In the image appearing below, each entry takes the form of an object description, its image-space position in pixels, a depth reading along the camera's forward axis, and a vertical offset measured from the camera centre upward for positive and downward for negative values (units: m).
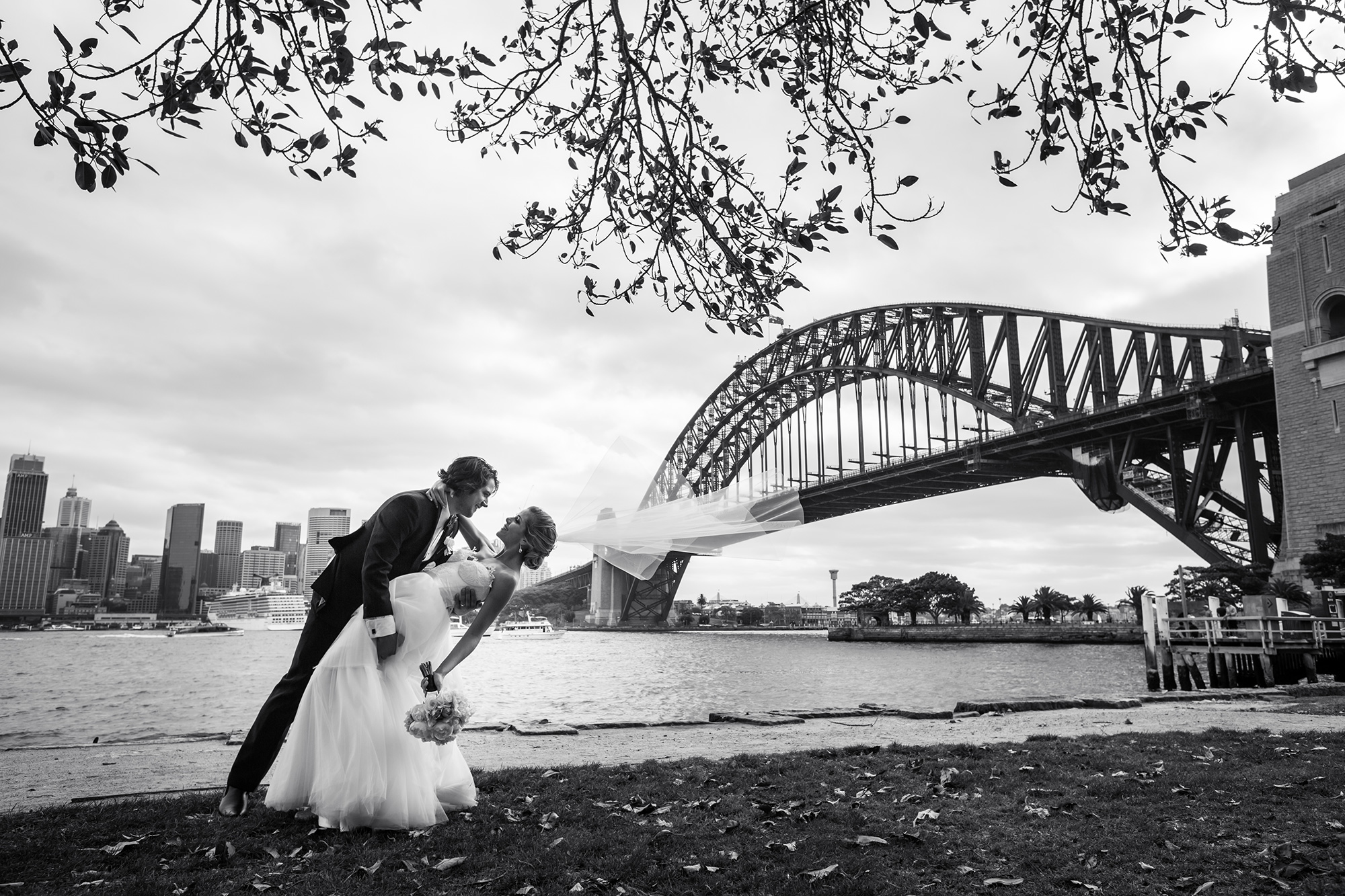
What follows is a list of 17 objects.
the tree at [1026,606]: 79.88 -0.02
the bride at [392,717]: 3.57 -0.49
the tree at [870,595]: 84.88 +0.91
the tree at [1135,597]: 64.19 +0.71
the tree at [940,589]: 82.56 +1.37
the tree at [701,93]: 3.11 +2.08
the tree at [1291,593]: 22.09 +0.38
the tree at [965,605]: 82.44 -0.03
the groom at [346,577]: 3.87 +0.09
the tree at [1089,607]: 79.38 -0.07
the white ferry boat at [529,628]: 86.44 -2.86
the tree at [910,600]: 82.81 +0.44
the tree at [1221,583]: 26.59 +0.92
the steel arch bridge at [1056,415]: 31.97 +7.87
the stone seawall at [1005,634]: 48.16 -1.94
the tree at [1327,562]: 21.12 +1.12
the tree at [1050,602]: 77.88 +0.31
